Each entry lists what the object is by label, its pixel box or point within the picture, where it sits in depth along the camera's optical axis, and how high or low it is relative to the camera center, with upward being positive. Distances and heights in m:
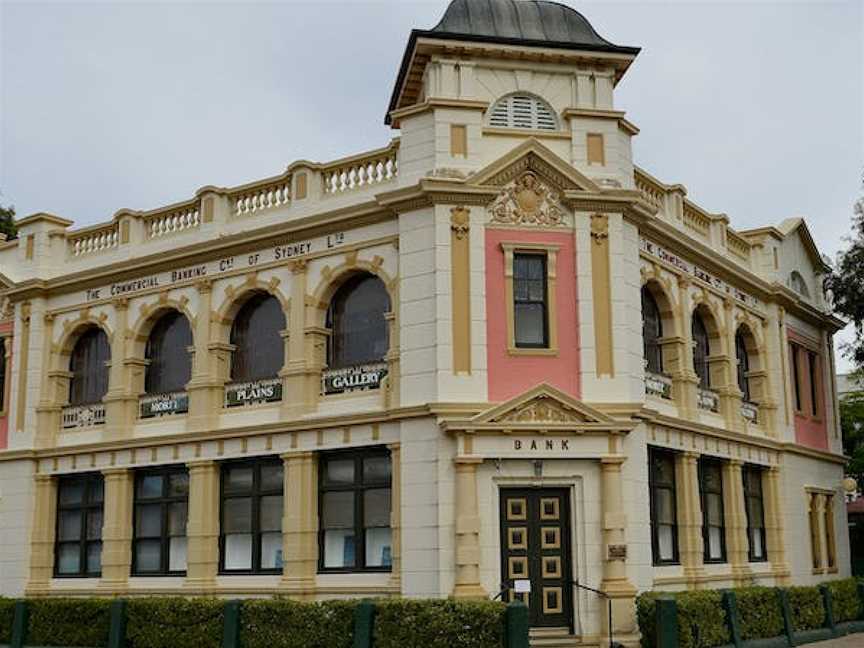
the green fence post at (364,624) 19.80 -1.24
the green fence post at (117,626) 23.00 -1.43
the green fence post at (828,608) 26.46 -1.41
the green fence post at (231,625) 21.36 -1.34
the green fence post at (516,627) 18.69 -1.24
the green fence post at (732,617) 22.44 -1.34
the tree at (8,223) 43.81 +12.42
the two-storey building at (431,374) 21.78 +3.75
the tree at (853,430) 48.69 +4.87
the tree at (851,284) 32.78 +7.41
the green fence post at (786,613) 24.39 -1.39
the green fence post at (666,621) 20.28 -1.28
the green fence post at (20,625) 25.14 -1.53
